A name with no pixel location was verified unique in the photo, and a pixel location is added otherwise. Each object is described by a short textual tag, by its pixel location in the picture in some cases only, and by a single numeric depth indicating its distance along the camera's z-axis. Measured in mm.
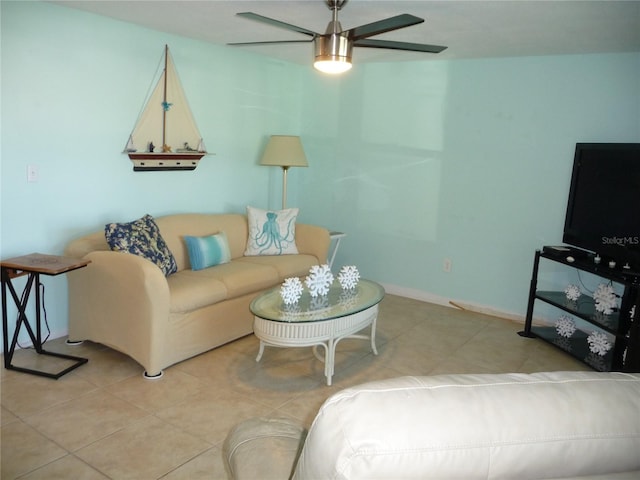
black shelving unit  3152
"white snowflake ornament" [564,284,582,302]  3857
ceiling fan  2566
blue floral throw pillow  3314
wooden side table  2947
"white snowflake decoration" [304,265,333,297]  3381
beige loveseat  3059
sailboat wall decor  3959
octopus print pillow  4395
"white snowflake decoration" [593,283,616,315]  3561
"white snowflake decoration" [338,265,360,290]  3537
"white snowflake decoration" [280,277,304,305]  3178
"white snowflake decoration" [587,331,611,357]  3625
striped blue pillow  3838
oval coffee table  2965
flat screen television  3418
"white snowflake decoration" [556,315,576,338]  3966
